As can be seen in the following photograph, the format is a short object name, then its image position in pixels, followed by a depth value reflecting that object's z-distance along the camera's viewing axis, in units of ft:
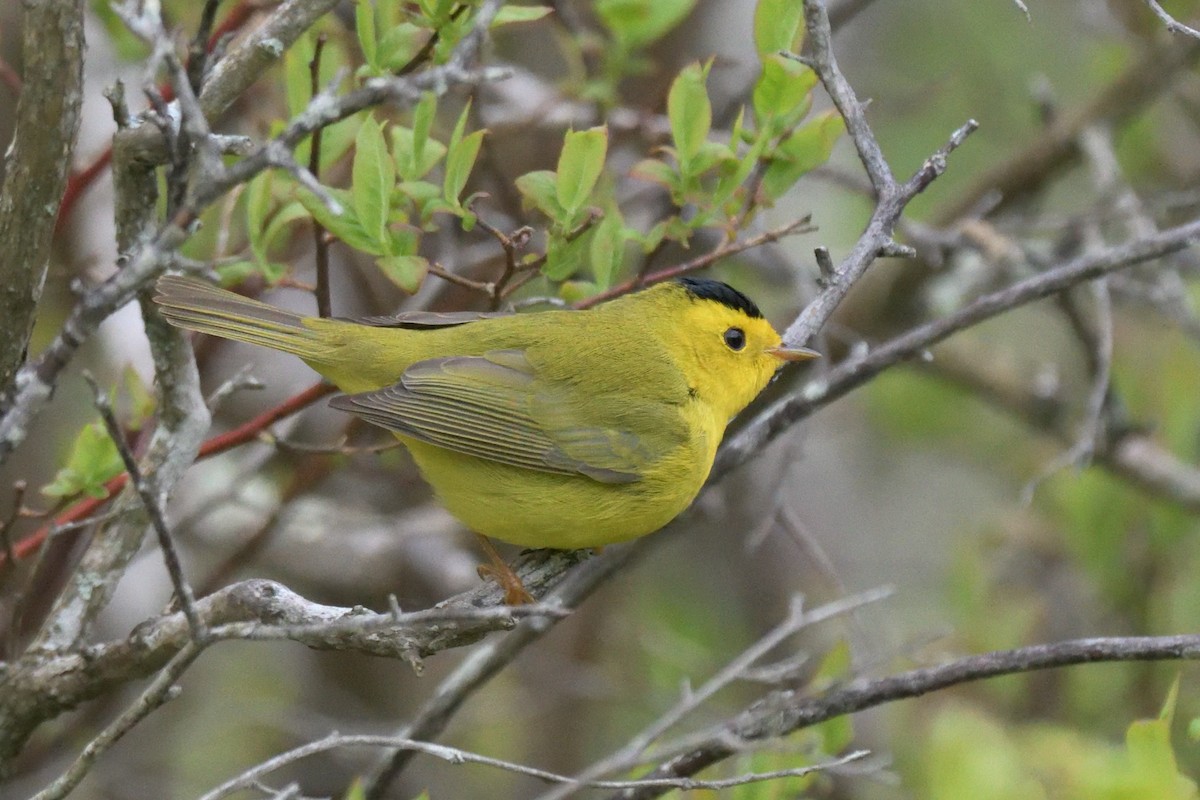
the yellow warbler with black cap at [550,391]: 21.57
